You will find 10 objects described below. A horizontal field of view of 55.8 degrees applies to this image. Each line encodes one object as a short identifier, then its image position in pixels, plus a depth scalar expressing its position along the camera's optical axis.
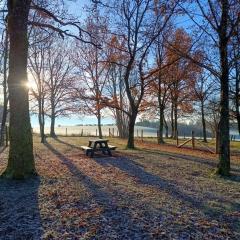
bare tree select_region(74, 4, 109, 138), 19.80
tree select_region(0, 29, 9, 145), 14.71
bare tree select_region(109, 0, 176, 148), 14.02
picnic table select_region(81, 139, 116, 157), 11.14
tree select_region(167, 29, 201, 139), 19.44
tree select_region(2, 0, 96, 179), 6.54
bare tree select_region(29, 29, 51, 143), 18.85
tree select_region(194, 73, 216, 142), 25.58
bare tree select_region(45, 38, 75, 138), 23.66
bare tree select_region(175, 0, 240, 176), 7.64
